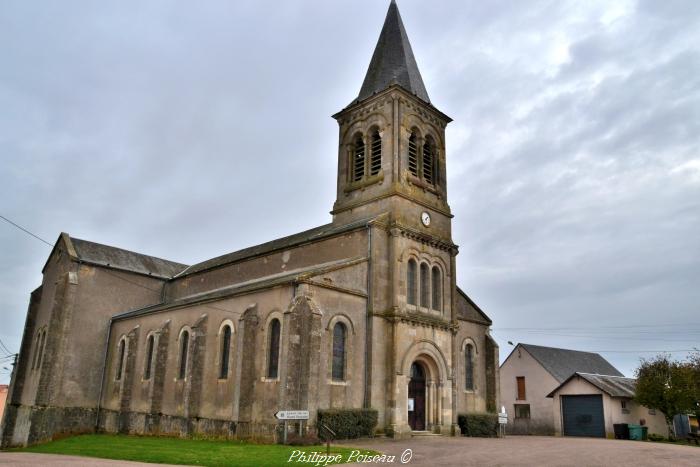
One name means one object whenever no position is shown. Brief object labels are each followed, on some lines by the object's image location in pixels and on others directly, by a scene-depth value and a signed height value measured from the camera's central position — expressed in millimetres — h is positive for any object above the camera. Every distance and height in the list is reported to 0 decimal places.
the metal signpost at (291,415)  19375 -457
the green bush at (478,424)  27578 -874
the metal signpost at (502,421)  27656 -687
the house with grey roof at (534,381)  40450 +1914
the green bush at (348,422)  21672 -727
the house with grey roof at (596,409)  35125 +10
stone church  23516 +3639
